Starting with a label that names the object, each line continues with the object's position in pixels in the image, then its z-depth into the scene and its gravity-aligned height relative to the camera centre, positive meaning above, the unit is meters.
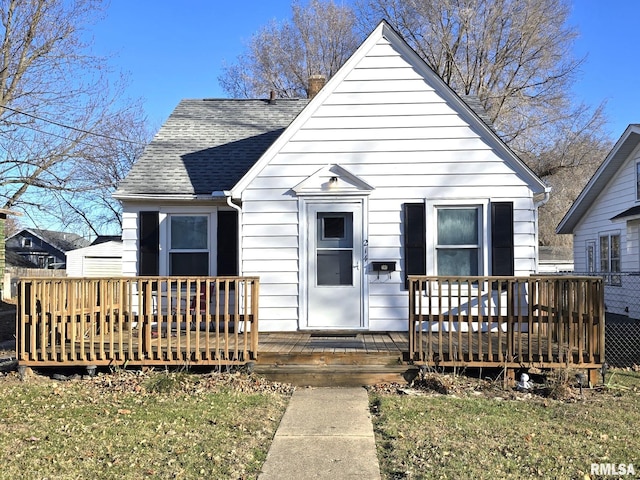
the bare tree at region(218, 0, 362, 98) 28.88 +11.31
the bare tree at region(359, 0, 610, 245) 24.45 +9.16
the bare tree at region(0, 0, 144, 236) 21.16 +5.96
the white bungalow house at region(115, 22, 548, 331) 8.08 +0.85
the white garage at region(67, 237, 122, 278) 28.83 -0.25
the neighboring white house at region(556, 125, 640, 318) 13.84 +0.97
